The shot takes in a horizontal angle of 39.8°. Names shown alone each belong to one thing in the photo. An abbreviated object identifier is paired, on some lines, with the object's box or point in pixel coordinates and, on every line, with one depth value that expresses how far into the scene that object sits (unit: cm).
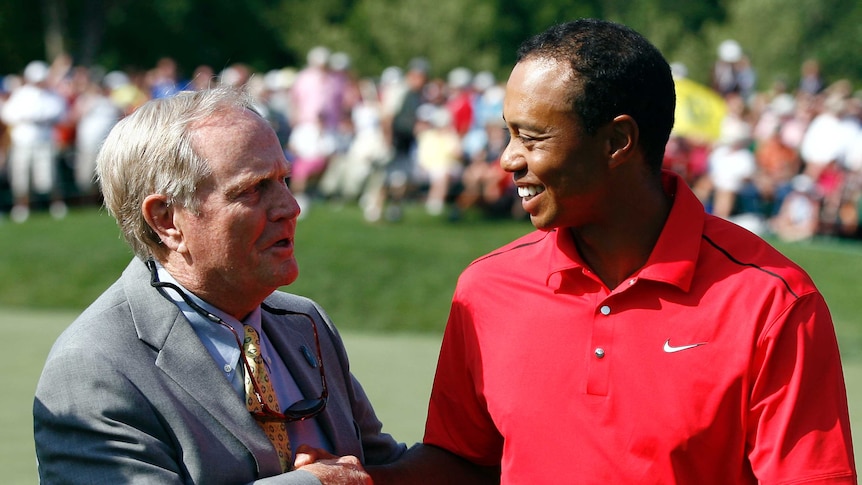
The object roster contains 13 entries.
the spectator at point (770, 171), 1625
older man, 288
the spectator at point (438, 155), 1705
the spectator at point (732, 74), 1923
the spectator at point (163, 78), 1939
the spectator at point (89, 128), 1781
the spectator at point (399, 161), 1598
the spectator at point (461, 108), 1825
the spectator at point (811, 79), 2062
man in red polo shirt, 284
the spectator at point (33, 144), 1705
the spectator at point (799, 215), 1567
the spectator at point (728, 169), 1597
